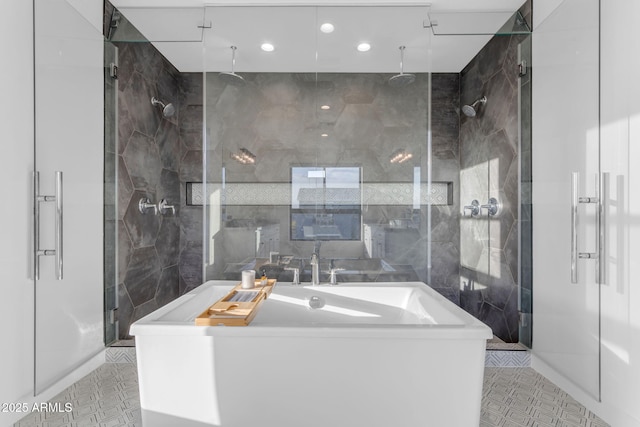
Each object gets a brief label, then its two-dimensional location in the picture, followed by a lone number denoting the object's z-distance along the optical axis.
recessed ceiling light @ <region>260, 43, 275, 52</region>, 2.48
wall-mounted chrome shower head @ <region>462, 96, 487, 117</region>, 3.01
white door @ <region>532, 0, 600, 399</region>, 1.82
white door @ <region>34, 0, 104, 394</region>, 1.84
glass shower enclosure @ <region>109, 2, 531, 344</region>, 2.47
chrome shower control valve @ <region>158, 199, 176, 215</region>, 3.15
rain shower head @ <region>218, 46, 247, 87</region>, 2.50
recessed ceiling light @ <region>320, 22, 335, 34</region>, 2.46
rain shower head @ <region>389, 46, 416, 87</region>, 2.49
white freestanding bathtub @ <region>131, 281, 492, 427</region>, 1.44
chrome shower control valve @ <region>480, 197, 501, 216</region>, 2.83
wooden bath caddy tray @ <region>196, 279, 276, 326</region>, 1.51
